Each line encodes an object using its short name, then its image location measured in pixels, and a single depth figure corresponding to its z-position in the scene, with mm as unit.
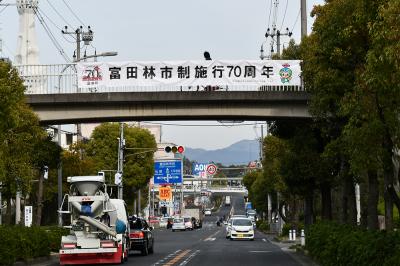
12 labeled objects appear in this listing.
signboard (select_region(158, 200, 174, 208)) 119812
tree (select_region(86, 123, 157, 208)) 75562
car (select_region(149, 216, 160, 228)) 105294
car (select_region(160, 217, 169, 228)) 115312
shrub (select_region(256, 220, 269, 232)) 86138
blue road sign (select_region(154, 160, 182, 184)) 70312
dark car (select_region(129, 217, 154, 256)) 34625
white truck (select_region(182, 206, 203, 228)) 104562
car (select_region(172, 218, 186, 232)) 89625
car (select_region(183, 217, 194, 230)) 93300
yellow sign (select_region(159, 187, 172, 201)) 101062
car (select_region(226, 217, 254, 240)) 55938
